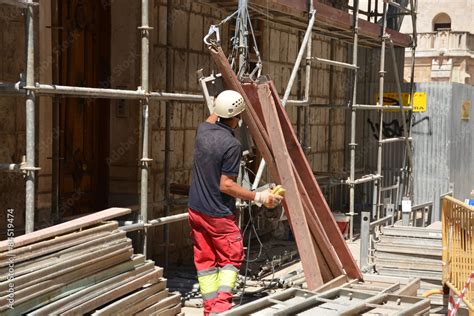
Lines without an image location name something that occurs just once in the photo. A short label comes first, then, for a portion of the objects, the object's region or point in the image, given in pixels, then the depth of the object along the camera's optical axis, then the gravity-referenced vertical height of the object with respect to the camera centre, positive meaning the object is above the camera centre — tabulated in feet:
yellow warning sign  48.98 +1.59
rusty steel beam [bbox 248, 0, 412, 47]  29.86 +4.75
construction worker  19.01 -2.08
